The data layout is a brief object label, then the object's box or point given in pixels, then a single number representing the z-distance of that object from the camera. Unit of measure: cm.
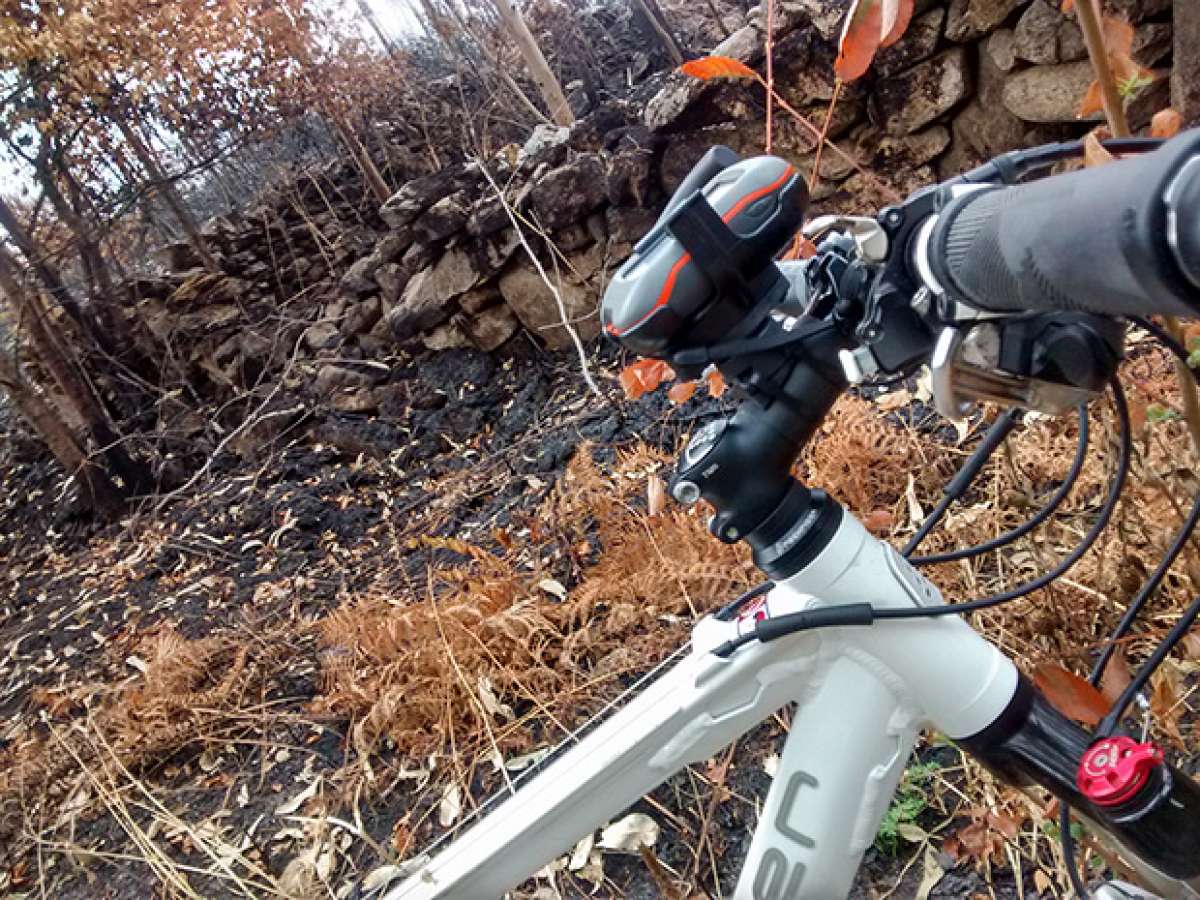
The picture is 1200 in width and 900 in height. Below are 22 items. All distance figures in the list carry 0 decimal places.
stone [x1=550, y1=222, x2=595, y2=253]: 498
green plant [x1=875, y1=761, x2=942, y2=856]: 167
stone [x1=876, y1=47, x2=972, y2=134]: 402
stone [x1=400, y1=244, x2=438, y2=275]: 559
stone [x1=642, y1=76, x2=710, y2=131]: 456
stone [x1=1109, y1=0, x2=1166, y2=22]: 329
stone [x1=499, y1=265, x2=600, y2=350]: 507
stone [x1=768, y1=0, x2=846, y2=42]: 412
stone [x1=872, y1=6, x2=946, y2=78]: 398
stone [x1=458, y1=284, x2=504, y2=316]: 532
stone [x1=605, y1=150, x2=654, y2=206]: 471
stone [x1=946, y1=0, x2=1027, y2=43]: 373
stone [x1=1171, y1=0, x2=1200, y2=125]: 306
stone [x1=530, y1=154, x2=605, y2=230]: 485
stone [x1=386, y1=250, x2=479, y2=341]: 534
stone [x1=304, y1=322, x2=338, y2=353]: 650
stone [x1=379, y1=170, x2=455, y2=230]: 575
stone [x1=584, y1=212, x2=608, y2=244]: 496
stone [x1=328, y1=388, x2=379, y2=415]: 555
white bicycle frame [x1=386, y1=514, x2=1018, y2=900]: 87
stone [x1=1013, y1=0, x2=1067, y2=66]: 354
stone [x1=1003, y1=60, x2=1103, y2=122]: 356
